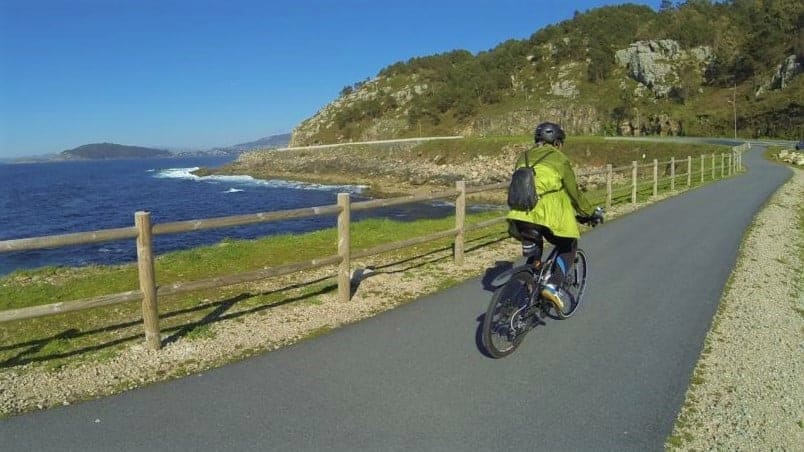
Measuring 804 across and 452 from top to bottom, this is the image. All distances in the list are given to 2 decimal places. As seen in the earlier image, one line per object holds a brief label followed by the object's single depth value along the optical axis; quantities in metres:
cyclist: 5.05
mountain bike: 4.99
